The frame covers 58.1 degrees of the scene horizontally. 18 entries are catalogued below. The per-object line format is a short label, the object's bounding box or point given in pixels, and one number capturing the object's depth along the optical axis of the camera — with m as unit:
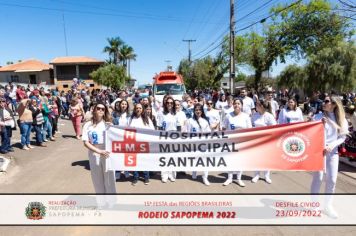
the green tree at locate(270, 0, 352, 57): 35.97
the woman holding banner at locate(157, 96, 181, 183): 7.06
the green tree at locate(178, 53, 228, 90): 55.78
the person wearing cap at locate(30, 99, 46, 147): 10.52
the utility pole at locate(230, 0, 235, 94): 22.23
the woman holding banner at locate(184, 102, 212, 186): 6.92
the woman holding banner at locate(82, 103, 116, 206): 4.89
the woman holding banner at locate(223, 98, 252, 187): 6.66
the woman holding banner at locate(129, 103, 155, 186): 6.36
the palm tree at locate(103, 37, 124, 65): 66.38
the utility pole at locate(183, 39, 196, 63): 58.83
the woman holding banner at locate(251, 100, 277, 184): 6.75
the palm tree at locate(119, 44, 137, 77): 69.44
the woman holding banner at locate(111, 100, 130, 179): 7.32
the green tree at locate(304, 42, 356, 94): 29.95
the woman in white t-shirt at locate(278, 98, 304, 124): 7.29
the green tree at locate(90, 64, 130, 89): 48.59
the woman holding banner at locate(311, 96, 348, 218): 4.93
